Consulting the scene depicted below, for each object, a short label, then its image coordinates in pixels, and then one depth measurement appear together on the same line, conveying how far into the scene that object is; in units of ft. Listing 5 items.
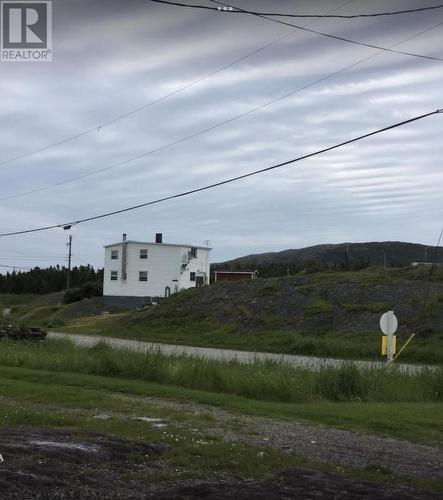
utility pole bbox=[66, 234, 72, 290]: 322.79
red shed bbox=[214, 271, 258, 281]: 285.02
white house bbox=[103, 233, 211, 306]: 238.48
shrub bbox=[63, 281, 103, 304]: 269.03
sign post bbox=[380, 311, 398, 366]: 69.51
